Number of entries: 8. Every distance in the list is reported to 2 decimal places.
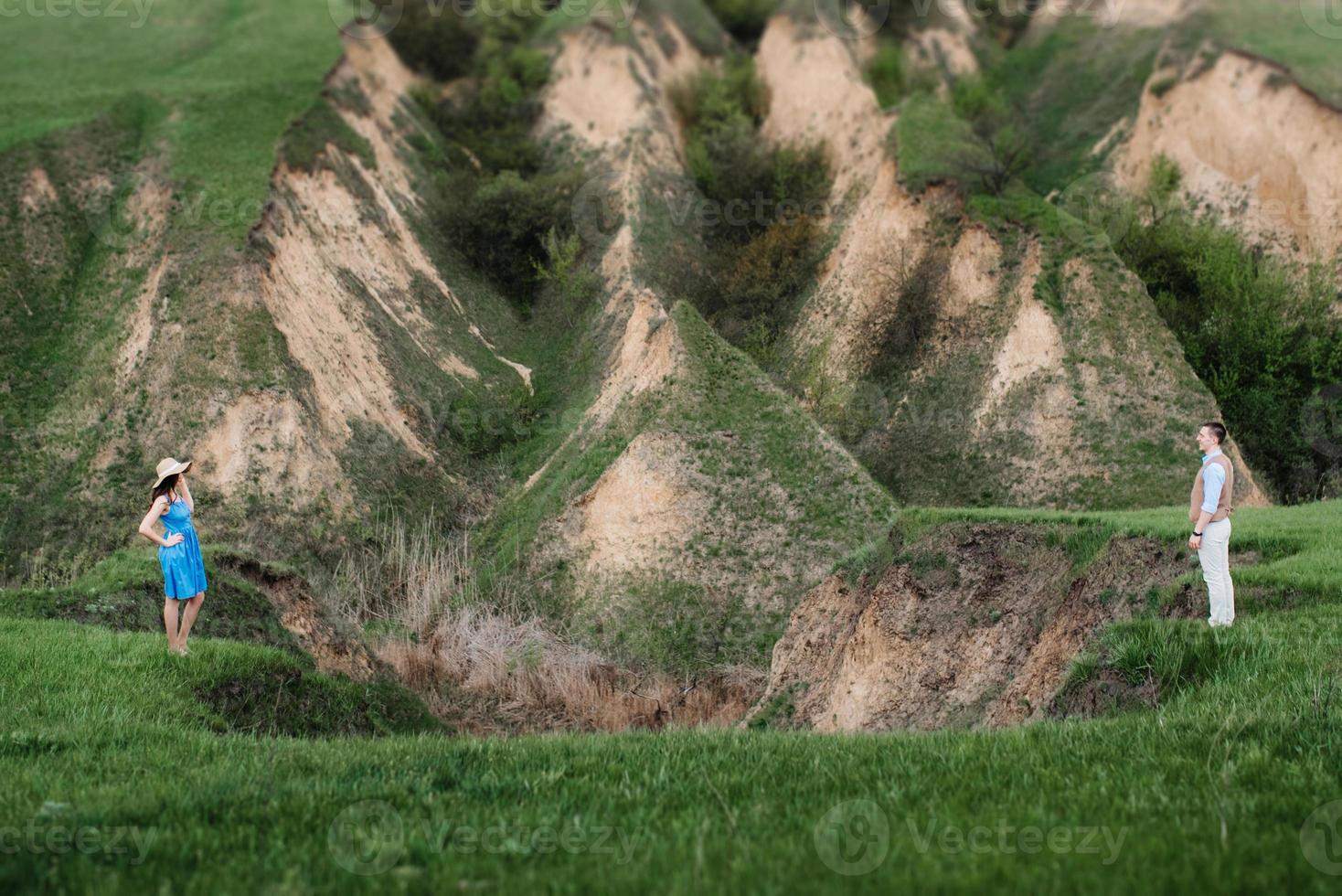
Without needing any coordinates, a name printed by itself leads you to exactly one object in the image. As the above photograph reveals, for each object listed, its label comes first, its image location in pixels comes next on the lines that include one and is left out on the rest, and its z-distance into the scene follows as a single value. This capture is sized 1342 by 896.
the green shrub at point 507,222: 34.75
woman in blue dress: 10.89
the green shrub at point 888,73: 45.19
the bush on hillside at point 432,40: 43.19
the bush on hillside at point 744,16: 49.94
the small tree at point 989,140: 32.84
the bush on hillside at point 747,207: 34.12
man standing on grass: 9.31
